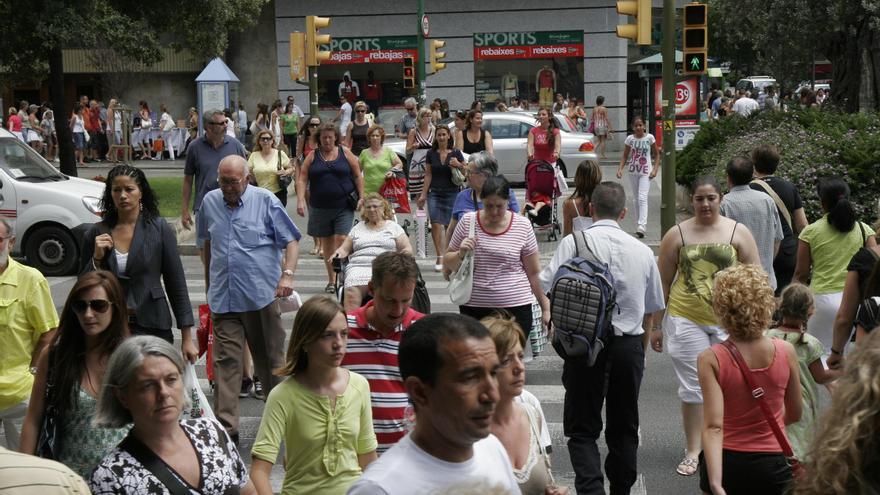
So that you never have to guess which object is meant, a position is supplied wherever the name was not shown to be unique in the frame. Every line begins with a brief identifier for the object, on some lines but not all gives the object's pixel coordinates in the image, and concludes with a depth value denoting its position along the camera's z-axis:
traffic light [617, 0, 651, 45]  16.33
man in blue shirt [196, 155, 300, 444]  7.85
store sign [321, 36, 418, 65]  38.16
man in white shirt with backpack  6.56
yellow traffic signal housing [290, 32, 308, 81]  23.25
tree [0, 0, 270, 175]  19.97
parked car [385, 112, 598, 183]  25.41
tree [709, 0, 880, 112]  20.55
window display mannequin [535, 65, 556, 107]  37.25
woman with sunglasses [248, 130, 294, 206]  13.17
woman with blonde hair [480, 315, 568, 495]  4.37
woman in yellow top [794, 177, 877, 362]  7.86
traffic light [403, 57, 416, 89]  27.75
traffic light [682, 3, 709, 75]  16.14
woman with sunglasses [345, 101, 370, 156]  19.22
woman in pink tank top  5.18
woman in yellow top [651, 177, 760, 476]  7.19
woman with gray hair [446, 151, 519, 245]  10.06
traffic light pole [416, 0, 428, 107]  27.81
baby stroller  17.17
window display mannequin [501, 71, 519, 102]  37.72
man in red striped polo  5.55
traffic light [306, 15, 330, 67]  22.30
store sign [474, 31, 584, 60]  37.22
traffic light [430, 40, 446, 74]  29.34
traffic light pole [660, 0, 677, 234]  15.85
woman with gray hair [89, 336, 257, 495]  4.04
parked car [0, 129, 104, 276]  15.48
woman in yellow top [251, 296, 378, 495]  4.87
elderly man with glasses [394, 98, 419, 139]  22.96
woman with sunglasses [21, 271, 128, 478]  5.00
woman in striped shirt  8.00
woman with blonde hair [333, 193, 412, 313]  8.78
